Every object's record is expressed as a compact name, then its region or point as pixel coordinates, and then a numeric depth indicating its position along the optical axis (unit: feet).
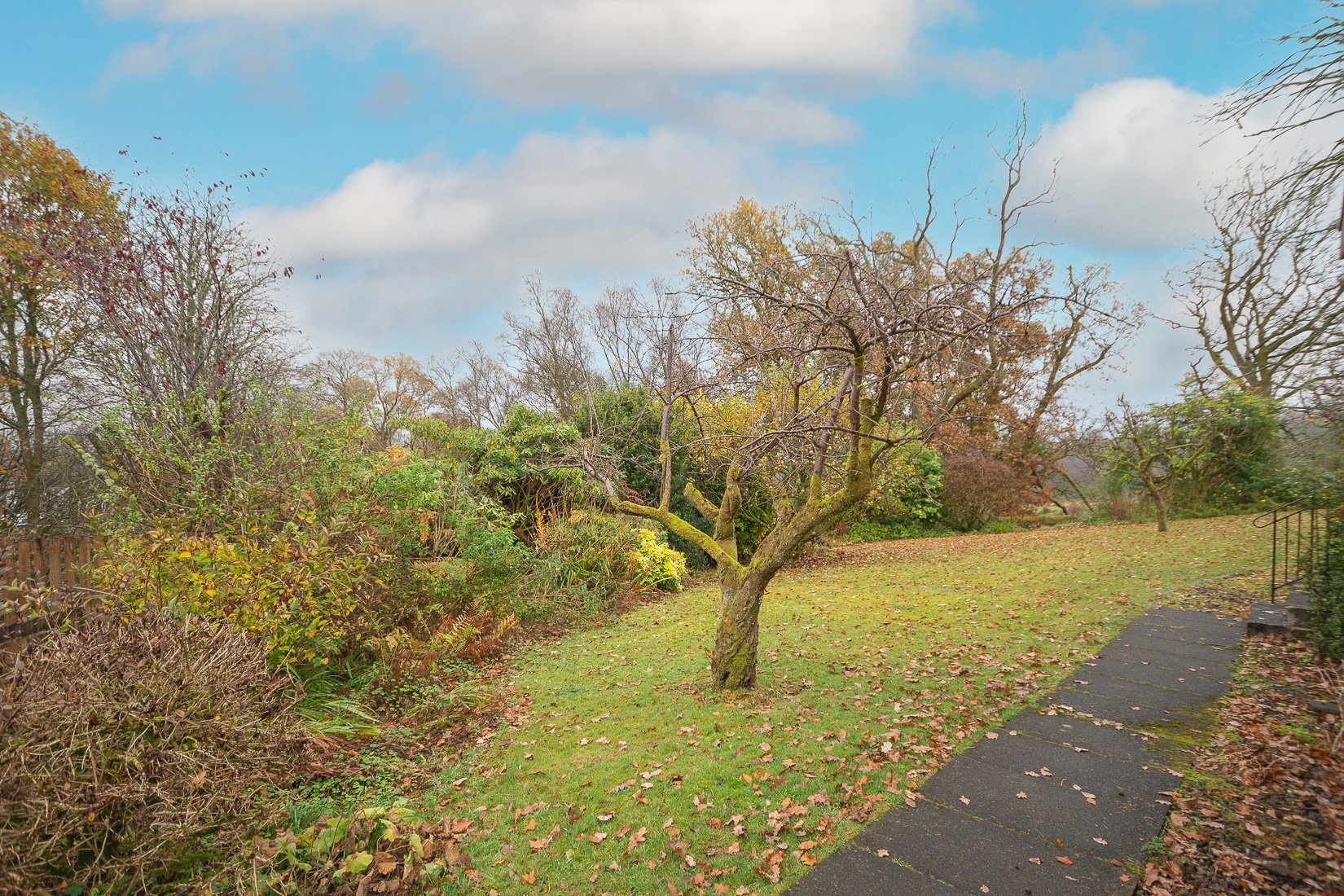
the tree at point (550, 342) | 77.51
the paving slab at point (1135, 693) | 16.60
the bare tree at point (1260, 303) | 39.78
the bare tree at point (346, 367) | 96.78
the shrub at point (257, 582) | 16.05
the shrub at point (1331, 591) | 17.53
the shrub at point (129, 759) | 7.77
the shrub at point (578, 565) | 30.12
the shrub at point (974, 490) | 60.29
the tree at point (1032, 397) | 67.36
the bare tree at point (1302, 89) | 18.47
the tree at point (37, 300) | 36.63
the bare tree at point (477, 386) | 103.96
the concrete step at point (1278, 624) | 20.75
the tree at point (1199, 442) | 51.55
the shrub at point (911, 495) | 52.60
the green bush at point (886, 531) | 55.93
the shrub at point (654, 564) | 36.24
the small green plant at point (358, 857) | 9.30
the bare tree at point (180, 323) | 25.08
